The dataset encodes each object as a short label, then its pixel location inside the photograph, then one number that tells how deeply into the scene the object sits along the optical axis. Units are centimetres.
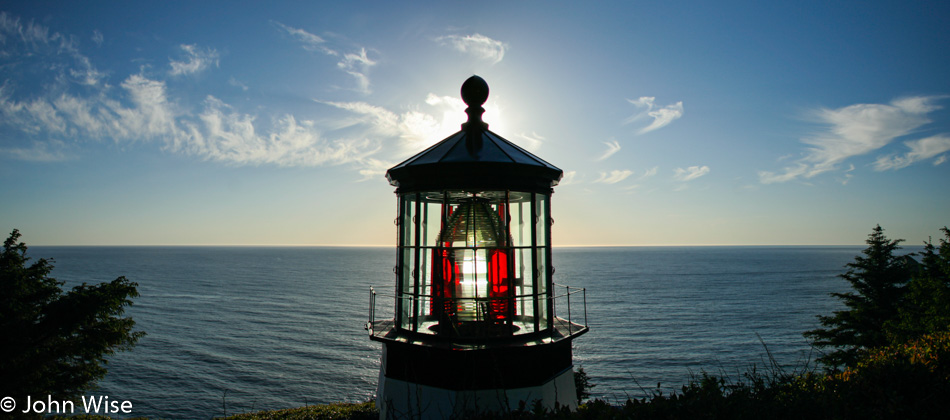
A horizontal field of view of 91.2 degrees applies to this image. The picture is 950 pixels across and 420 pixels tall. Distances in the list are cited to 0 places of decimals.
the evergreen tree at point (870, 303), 2111
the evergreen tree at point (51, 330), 1272
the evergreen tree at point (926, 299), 1608
